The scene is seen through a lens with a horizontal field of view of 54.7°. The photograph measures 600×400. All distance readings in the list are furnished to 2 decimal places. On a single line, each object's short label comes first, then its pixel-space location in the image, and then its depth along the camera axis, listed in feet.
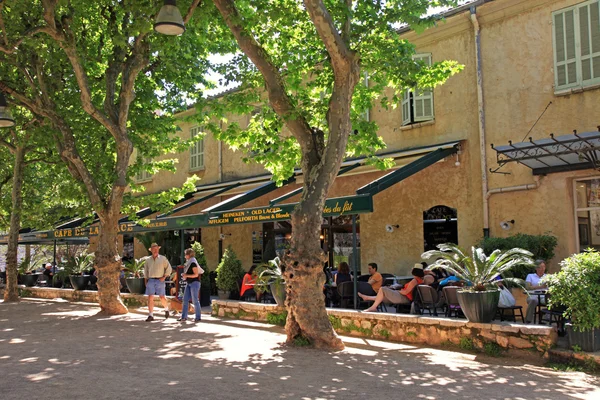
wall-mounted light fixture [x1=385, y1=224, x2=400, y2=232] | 47.64
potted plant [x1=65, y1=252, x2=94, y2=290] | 61.26
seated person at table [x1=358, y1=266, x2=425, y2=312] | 31.80
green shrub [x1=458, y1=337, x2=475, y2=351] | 25.71
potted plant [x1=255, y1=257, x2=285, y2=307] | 34.94
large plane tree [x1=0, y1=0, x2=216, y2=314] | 37.27
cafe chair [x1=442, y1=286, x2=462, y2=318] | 28.89
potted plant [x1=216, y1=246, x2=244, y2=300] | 44.47
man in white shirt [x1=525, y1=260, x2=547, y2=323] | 29.17
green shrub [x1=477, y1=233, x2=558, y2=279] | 36.45
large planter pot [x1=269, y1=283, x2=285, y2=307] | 34.81
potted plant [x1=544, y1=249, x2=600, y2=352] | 21.90
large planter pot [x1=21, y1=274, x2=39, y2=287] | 72.90
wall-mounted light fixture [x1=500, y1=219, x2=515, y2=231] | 40.11
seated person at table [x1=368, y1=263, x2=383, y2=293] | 34.01
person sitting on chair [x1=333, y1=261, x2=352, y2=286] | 37.93
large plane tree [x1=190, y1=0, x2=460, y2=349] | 27.30
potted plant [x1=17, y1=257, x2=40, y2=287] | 72.99
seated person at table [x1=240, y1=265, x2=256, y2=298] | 40.04
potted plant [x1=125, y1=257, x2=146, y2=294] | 50.90
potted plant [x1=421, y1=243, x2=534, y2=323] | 25.29
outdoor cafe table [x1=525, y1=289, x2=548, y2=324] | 27.66
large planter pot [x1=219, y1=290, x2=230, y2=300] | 44.88
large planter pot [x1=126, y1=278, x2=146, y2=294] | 50.85
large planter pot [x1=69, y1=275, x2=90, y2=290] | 58.54
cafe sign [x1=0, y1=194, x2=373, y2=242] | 33.60
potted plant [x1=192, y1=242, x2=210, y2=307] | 47.32
